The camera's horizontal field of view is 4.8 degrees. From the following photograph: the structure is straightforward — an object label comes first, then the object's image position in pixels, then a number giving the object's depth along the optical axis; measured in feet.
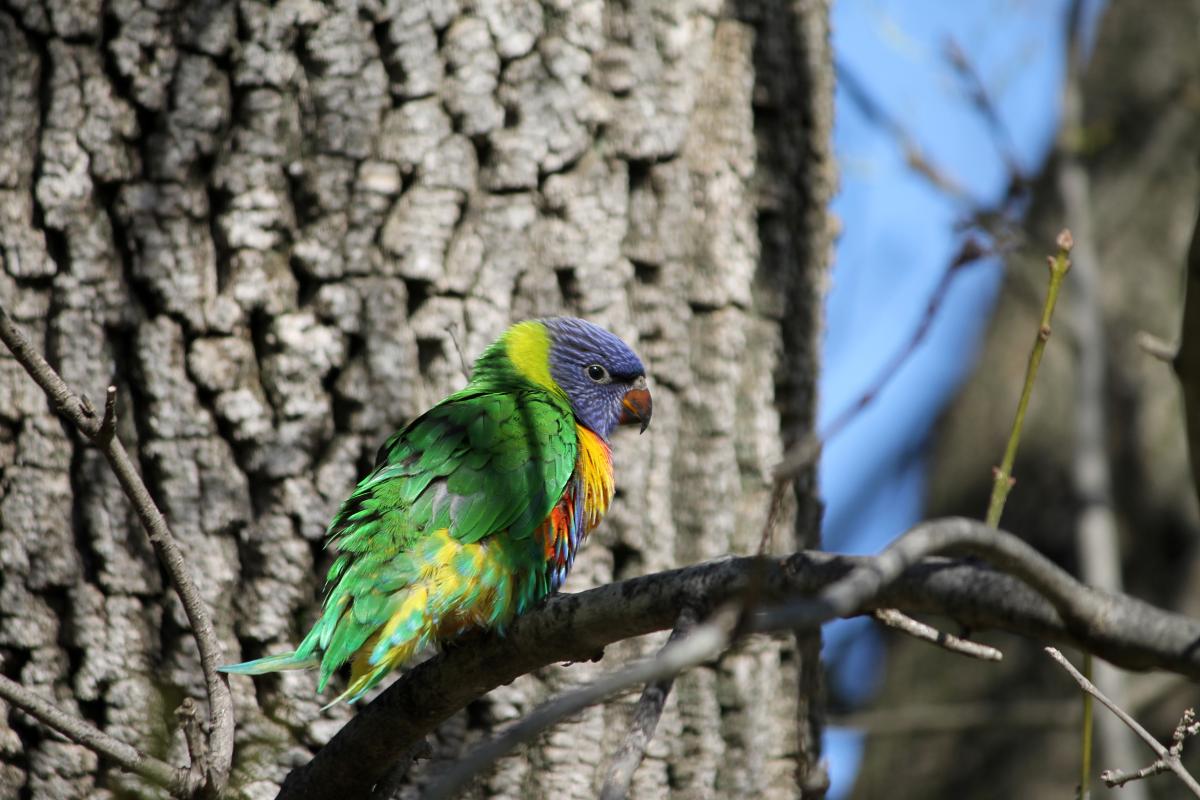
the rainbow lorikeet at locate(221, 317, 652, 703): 16.61
